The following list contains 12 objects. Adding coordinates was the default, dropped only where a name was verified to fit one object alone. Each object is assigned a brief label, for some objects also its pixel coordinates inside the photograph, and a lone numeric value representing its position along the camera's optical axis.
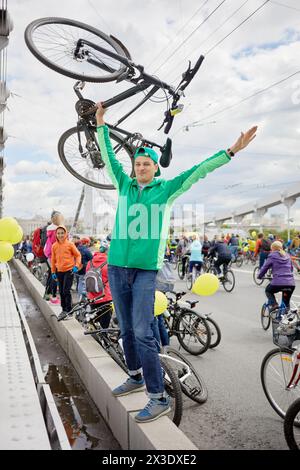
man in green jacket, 2.96
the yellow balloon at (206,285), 5.44
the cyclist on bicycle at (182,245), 20.94
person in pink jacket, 8.02
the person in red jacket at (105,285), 5.58
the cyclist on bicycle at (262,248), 13.48
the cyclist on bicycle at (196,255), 13.09
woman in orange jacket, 7.56
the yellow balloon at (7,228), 7.08
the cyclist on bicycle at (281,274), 7.04
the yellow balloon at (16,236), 7.19
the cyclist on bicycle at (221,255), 12.76
